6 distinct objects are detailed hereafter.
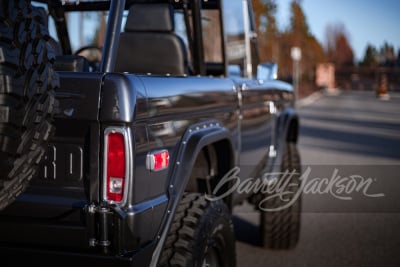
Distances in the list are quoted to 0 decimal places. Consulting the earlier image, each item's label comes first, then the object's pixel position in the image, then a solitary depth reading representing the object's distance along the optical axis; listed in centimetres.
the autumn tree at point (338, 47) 9088
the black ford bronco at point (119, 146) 192
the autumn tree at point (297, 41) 3772
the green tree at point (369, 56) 11424
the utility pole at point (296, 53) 3063
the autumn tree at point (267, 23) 1983
